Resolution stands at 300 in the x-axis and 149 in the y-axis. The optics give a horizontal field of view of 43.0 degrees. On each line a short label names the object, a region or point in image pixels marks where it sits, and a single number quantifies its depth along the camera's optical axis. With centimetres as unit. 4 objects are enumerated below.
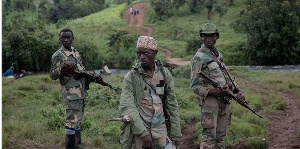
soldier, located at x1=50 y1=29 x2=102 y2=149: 497
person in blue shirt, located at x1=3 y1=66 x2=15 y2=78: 1486
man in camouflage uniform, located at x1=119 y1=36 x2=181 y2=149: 339
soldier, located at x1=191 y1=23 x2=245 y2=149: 451
